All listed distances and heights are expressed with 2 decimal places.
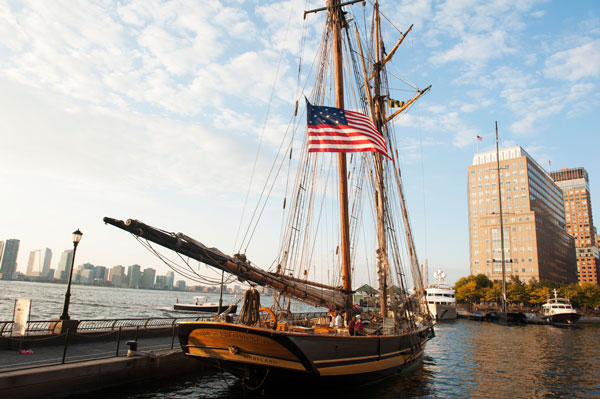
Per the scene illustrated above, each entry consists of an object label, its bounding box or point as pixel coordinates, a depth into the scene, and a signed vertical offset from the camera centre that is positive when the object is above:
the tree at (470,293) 101.38 -3.40
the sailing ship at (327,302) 12.60 -1.38
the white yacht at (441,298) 70.75 -4.16
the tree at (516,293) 93.94 -2.84
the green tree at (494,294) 96.65 -3.33
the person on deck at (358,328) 15.09 -2.15
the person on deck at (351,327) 14.69 -2.07
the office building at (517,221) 130.00 +22.37
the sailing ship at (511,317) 66.62 -6.20
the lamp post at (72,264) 16.55 -0.12
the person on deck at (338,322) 15.84 -2.02
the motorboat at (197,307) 69.38 -7.56
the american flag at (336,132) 17.97 +6.84
